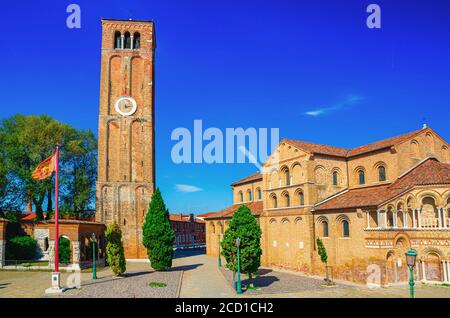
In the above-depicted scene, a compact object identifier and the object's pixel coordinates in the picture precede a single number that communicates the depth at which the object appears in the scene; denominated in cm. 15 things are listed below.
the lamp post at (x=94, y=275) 2819
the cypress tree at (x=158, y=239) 3309
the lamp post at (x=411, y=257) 1762
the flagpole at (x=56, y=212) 2192
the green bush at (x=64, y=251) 3434
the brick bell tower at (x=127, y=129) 4266
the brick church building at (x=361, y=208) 2712
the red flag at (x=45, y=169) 2377
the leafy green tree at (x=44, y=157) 4278
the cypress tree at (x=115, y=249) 2822
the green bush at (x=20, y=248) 3722
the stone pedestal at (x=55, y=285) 2234
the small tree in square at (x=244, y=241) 2519
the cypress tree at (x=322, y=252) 3114
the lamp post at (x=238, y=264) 2338
